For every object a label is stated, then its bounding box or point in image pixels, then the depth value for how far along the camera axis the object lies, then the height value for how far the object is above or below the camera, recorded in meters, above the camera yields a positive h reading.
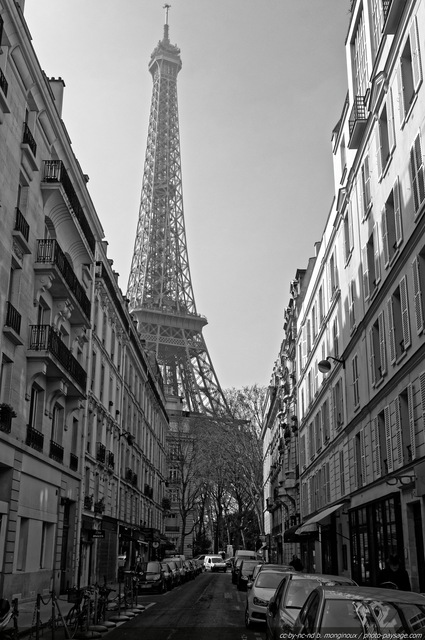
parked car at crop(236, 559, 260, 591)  37.27 -0.86
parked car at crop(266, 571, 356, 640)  11.48 -0.64
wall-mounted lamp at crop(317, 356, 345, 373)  29.75 +7.57
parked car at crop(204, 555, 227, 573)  72.19 -0.74
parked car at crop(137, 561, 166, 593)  34.38 -1.07
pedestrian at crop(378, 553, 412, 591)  15.79 -0.37
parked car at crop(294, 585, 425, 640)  7.43 -0.57
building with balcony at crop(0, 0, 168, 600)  22.41 +7.37
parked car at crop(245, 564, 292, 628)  18.36 -0.88
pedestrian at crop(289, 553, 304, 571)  27.72 -0.27
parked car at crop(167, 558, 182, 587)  41.07 -0.89
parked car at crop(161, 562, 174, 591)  37.03 -1.00
